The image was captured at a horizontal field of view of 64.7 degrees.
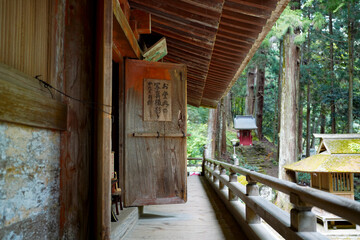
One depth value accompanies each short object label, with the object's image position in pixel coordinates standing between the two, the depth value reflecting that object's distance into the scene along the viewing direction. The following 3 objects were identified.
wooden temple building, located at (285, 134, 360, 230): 9.60
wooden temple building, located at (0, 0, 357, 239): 1.61
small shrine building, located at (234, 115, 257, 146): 20.78
